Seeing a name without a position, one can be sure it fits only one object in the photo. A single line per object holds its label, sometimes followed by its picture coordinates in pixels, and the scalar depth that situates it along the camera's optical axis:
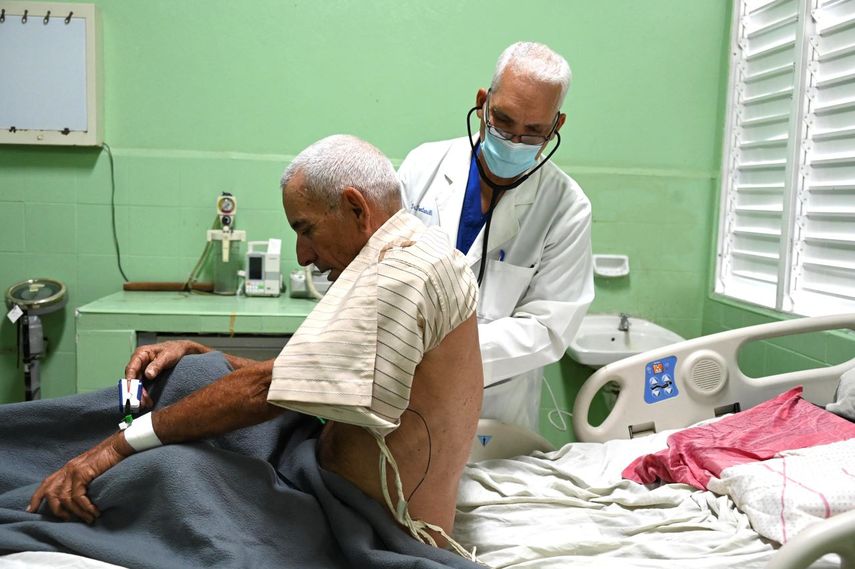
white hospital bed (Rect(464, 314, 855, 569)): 1.33
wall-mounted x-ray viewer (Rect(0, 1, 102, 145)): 2.94
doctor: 1.83
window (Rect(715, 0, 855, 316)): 2.45
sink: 3.14
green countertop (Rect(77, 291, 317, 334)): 2.52
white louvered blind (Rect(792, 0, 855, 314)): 2.41
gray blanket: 1.12
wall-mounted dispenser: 3.29
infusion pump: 3.01
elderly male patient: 1.12
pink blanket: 1.64
